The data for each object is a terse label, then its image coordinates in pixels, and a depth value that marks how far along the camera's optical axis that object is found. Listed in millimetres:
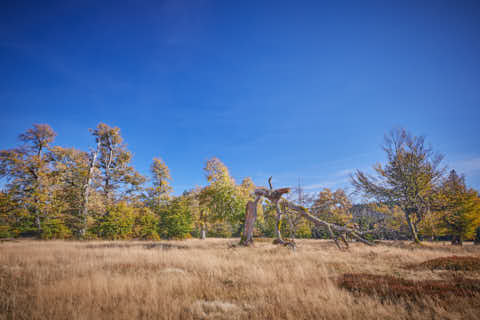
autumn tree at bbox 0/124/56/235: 18547
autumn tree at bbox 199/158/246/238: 17719
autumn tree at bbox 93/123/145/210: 26672
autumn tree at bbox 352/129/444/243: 14039
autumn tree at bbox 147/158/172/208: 26750
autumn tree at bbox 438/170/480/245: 15416
